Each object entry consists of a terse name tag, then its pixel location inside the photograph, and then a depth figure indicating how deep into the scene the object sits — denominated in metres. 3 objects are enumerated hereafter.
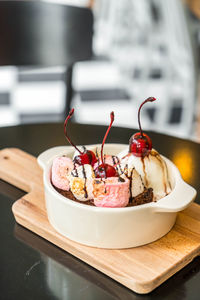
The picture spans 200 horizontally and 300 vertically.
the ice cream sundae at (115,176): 0.67
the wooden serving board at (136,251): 0.64
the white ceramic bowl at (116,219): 0.66
